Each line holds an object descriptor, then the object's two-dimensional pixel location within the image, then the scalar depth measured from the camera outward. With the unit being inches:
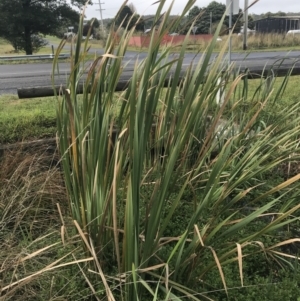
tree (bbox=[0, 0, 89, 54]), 901.2
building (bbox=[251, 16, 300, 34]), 1499.8
